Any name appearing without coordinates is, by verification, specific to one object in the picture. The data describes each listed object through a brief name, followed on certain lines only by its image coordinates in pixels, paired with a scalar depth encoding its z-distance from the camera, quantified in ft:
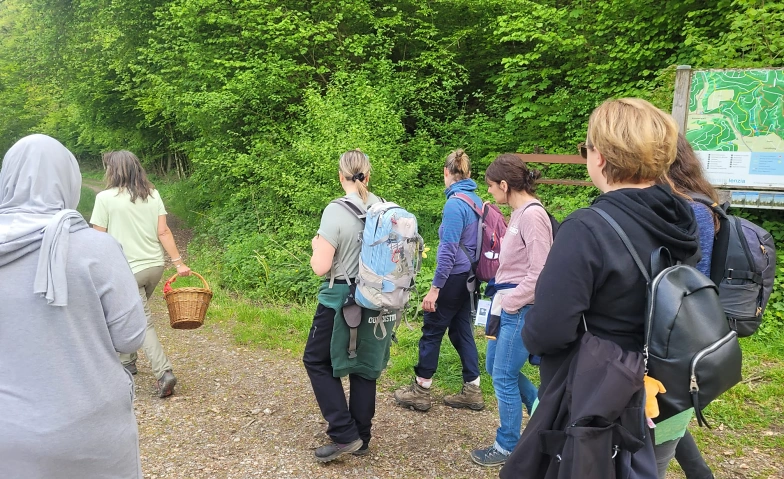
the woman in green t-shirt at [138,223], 15.87
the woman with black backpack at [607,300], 5.88
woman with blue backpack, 11.72
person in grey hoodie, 6.72
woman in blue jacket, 14.15
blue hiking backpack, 11.43
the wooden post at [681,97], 19.22
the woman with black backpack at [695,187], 9.04
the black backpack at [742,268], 9.39
